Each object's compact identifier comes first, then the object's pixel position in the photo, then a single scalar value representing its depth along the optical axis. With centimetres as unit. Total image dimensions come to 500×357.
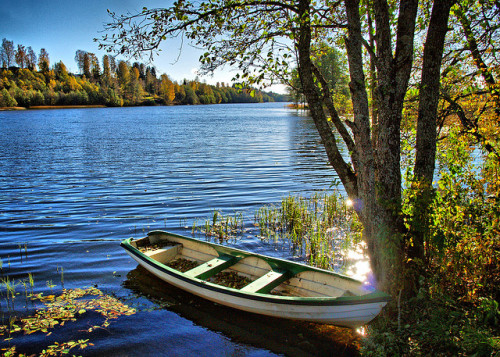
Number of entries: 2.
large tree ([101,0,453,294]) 584
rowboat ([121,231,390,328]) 600
